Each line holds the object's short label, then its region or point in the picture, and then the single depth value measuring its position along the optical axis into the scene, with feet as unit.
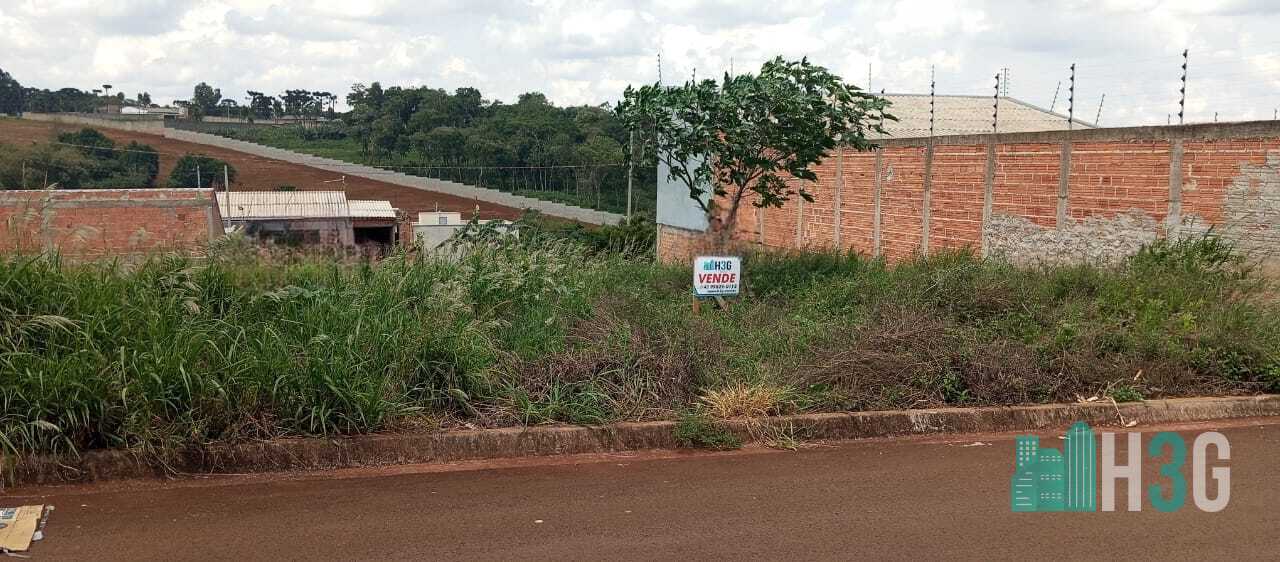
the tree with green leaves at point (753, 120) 33.99
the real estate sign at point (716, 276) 28.66
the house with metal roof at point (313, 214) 150.41
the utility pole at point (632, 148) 36.50
